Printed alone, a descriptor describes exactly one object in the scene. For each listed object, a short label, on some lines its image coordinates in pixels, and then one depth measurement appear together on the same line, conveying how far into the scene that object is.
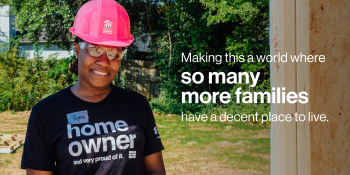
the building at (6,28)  20.03
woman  1.43
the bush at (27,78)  11.66
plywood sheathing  1.80
